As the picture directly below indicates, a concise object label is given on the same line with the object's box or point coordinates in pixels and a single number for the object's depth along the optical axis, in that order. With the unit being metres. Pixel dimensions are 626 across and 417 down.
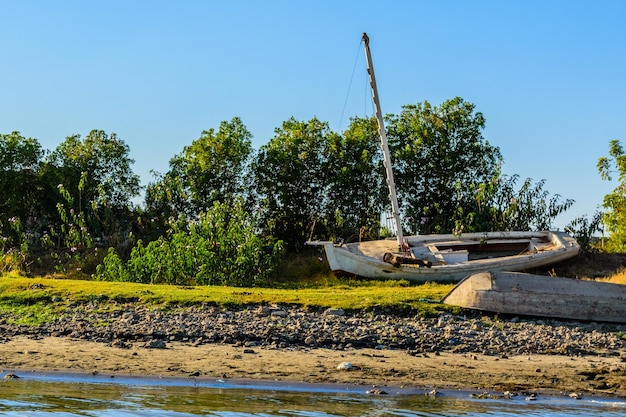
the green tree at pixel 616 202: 31.67
